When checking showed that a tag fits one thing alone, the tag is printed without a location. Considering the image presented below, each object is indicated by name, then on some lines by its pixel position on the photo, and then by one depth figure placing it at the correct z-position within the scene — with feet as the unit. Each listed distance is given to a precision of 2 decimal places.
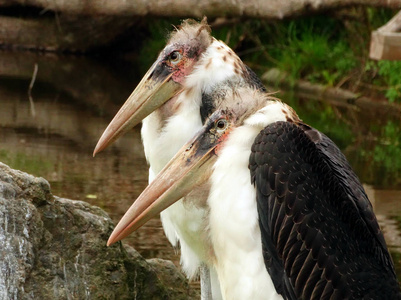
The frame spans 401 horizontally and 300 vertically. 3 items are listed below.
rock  27.43
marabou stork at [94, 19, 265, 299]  30.01
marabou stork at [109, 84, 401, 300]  22.43
